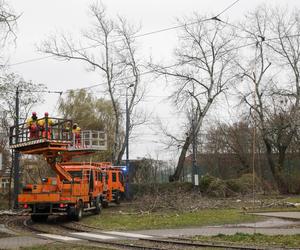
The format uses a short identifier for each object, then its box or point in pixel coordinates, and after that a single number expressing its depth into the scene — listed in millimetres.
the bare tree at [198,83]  48094
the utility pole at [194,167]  41041
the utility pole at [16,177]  32322
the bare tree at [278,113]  47344
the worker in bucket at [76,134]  25984
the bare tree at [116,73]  48250
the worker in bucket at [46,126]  22844
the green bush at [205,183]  43719
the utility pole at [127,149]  42309
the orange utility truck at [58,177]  23703
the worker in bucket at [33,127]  23375
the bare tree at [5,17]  13697
